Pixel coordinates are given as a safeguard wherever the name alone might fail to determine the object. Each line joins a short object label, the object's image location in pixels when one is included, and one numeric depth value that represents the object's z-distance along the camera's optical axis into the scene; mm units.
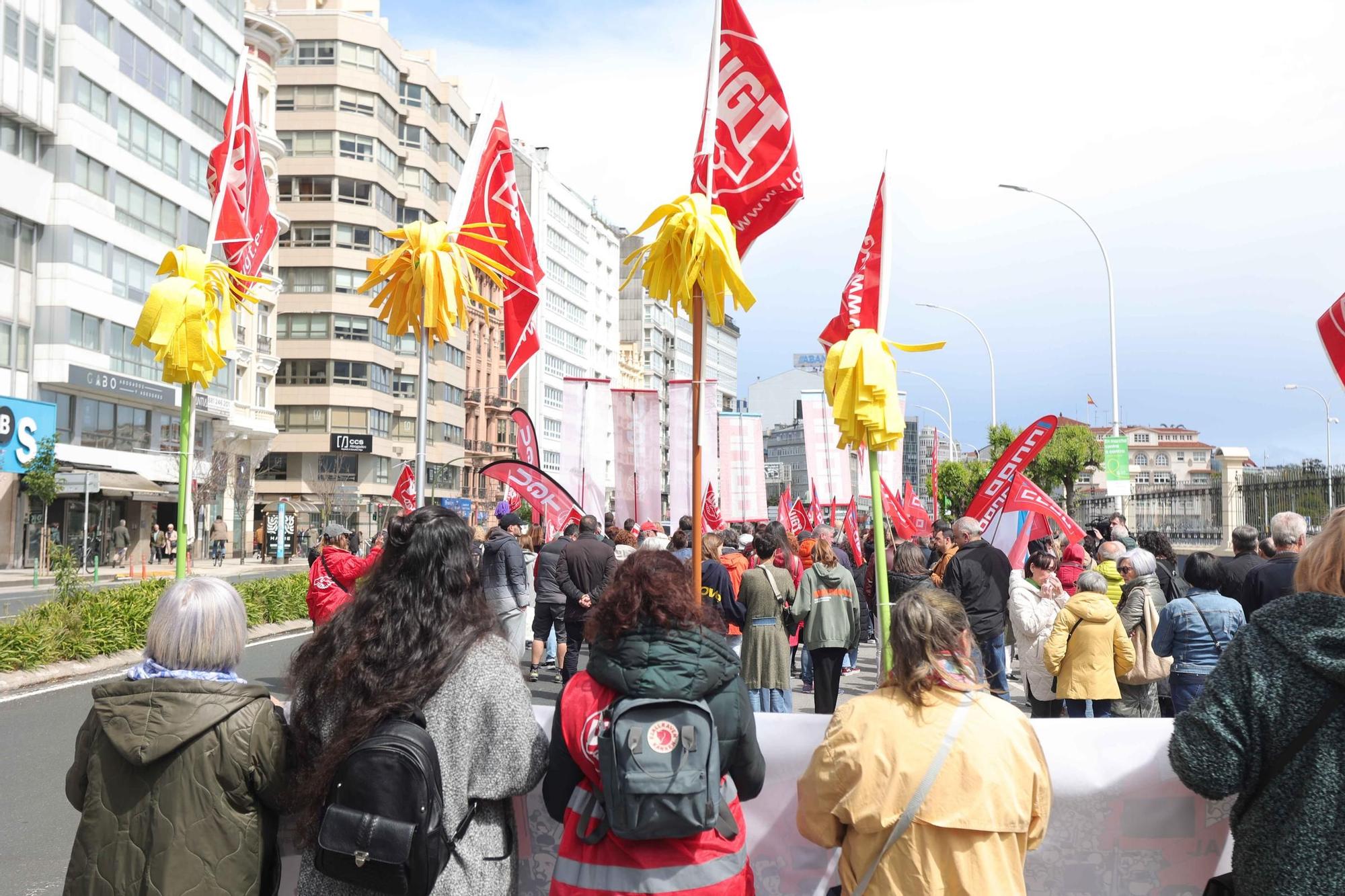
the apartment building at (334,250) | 67500
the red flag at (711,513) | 20297
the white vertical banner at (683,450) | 17216
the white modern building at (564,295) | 93688
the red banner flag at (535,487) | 11953
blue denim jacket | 7066
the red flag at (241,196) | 8656
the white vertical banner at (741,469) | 24348
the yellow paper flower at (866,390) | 5562
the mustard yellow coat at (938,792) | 3027
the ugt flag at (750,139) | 7340
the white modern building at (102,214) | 36188
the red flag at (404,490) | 20156
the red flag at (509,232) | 9500
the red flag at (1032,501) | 12742
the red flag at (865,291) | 6664
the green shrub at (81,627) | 12633
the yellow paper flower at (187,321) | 6391
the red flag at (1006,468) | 11539
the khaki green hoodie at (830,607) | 9734
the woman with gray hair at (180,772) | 3066
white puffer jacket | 8594
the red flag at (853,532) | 17078
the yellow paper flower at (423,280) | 6398
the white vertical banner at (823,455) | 23625
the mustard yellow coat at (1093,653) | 7902
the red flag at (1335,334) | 8727
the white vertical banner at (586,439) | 19172
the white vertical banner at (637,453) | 22125
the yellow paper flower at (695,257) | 5484
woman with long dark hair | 3066
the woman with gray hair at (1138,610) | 8102
